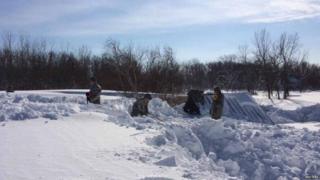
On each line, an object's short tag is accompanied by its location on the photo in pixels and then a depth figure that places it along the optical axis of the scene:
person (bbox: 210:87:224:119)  10.85
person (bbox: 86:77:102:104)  10.70
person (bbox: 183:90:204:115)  13.57
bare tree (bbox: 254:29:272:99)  26.09
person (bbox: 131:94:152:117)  9.87
